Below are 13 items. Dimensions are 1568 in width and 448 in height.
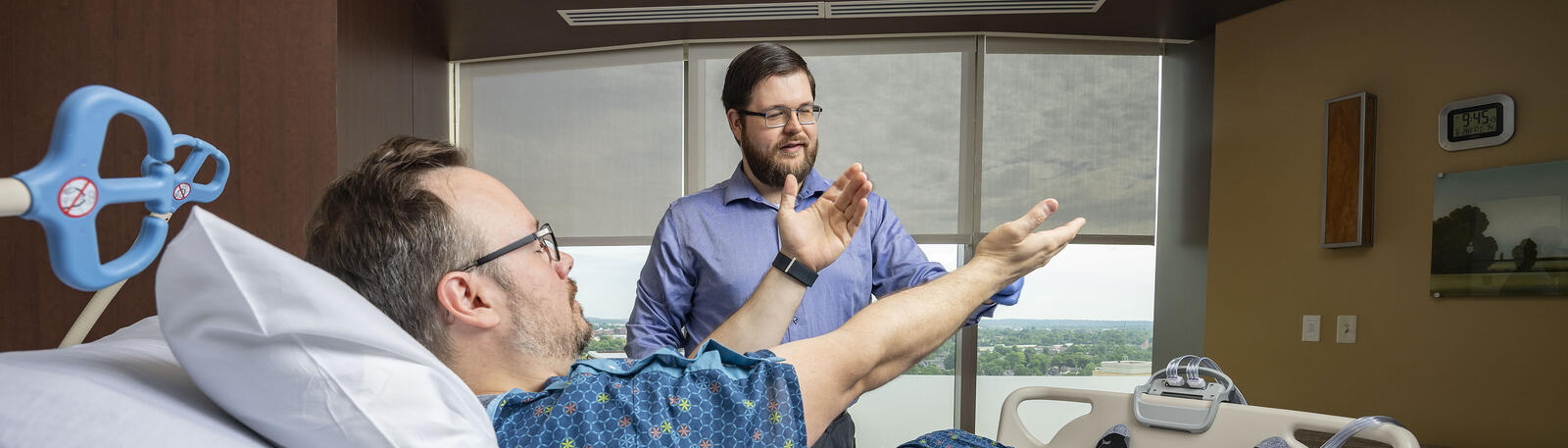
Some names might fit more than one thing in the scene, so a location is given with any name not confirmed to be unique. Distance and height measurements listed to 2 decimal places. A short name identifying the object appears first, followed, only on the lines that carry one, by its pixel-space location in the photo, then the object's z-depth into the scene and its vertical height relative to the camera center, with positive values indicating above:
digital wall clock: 2.88 +0.24
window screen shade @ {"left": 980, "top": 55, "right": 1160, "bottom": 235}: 4.18 +0.28
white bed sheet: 0.59 -0.15
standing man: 1.81 -0.11
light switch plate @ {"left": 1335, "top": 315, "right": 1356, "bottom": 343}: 3.30 -0.48
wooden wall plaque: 3.23 +0.10
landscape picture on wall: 2.74 -0.11
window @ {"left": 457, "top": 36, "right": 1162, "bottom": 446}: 4.18 +0.16
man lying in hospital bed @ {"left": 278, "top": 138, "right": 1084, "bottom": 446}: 0.91 -0.15
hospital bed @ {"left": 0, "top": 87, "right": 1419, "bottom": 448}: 0.60 -0.13
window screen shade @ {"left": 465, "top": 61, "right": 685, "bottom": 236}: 4.36 +0.23
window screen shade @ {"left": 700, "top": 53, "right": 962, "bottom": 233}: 4.21 +0.28
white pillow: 0.65 -0.11
